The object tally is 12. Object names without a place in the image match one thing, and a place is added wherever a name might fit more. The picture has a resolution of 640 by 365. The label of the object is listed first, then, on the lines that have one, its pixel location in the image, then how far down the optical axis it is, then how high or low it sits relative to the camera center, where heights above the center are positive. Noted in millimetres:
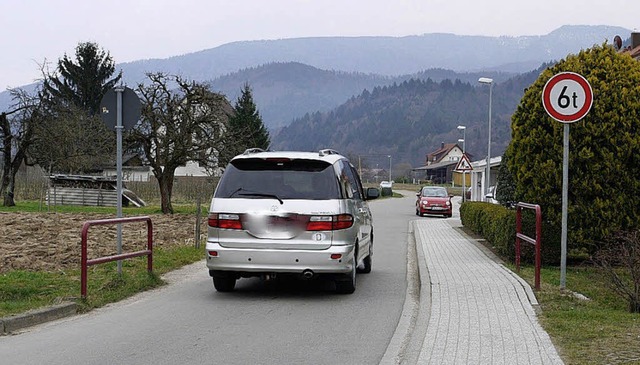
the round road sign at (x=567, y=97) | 10195 +1016
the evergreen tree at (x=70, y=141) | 37844 +1248
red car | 40375 -1701
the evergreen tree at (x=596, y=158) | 12969 +254
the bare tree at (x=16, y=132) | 37344 +1603
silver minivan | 9992 -675
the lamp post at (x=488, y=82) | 38131 +4546
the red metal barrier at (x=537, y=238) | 10273 -951
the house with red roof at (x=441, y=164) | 133500 +1279
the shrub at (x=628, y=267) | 9453 -1207
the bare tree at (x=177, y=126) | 31453 +1698
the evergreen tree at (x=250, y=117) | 62125 +4230
